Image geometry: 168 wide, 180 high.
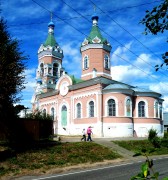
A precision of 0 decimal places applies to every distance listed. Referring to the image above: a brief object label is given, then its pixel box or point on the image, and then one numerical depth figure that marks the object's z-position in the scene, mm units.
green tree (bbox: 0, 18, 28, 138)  12104
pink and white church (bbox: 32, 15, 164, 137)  25520
